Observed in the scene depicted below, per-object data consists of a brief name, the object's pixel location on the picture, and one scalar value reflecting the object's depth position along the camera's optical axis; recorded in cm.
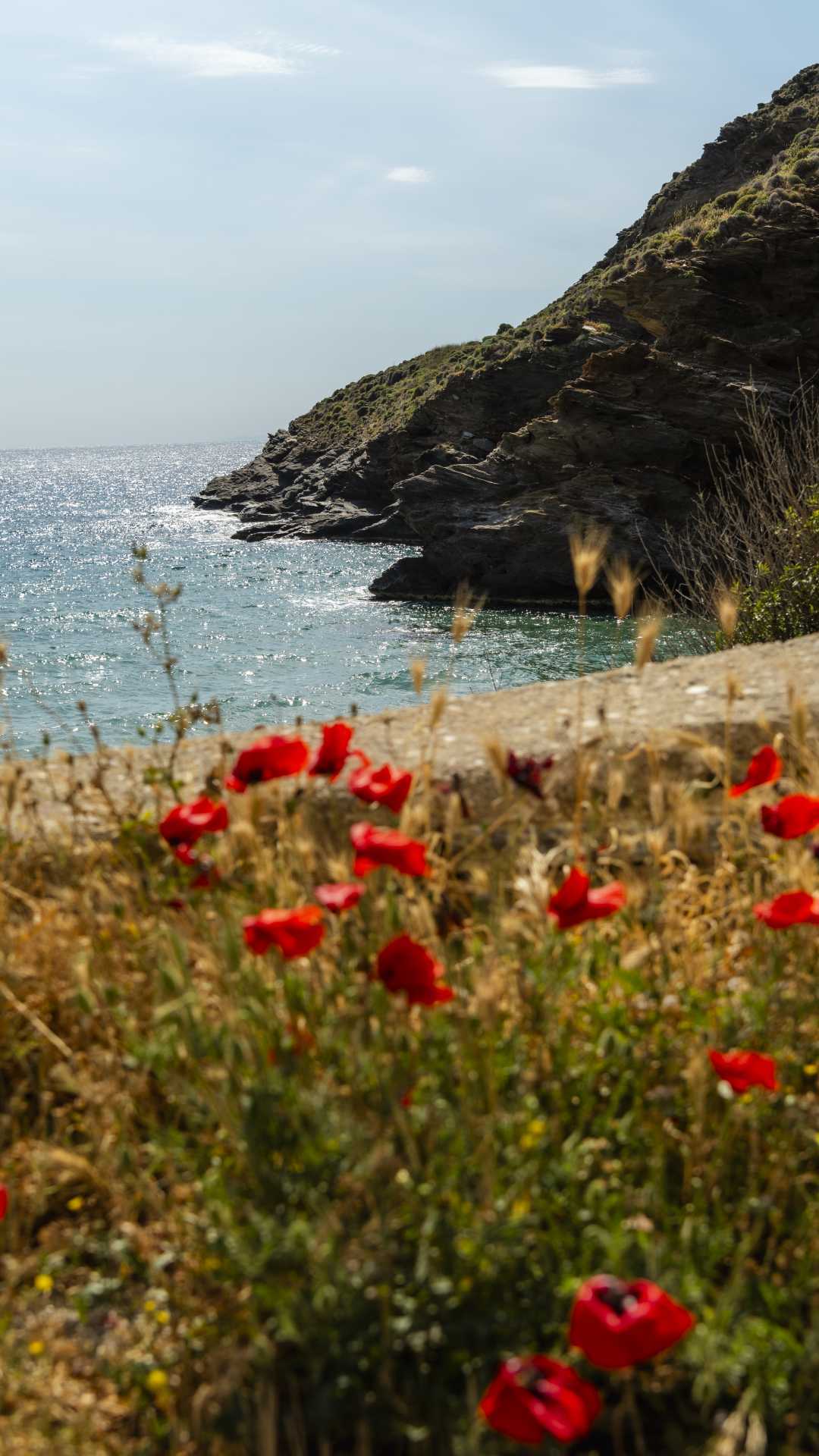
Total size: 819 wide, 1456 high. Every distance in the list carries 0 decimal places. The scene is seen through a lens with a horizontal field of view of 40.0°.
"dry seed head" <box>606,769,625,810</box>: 232
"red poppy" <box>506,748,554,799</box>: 222
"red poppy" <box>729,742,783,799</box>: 223
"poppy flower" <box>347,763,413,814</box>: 204
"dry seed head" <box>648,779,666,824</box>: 227
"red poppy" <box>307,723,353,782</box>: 212
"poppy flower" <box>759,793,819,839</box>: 202
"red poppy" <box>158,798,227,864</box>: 206
